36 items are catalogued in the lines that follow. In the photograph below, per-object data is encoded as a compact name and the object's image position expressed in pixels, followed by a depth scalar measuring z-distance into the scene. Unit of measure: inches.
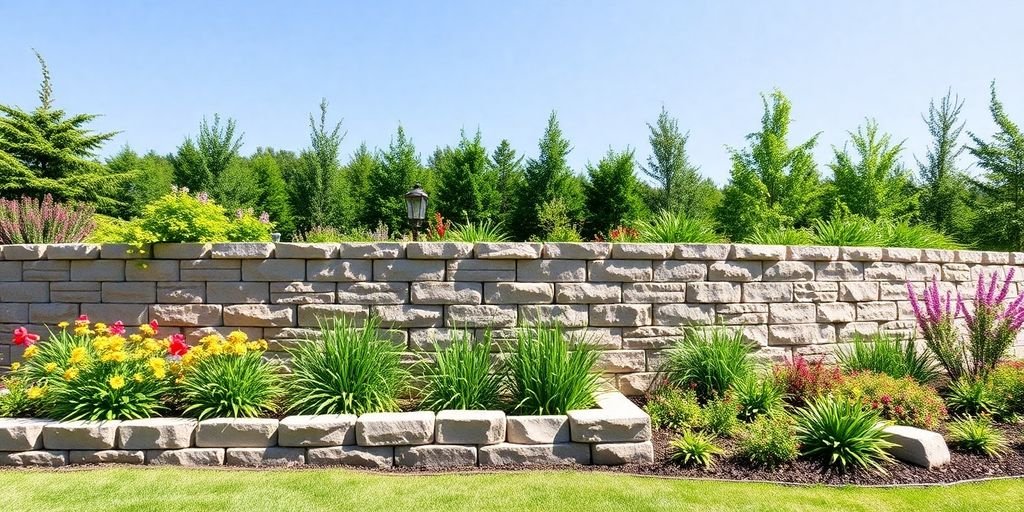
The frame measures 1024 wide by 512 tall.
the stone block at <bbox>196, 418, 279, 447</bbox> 151.5
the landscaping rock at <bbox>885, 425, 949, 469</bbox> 147.7
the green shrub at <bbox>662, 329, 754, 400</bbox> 188.5
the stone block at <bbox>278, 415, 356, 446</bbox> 150.6
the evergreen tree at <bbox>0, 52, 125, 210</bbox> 661.3
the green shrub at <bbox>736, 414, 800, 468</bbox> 149.3
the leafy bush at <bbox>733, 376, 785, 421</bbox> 181.9
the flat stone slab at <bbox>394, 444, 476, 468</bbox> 151.0
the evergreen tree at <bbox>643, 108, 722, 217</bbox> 737.0
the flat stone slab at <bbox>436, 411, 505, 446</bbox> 151.5
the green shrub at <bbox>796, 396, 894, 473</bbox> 147.5
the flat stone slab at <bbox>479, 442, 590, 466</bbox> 151.5
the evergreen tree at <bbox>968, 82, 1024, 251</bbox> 572.4
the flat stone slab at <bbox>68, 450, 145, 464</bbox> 151.3
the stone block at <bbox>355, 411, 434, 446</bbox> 151.0
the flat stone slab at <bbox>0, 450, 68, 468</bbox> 151.7
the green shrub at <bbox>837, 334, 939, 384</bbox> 209.5
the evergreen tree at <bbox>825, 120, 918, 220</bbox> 600.4
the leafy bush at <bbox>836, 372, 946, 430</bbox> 175.3
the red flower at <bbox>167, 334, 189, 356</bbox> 173.3
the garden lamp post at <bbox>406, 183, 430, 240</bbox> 278.1
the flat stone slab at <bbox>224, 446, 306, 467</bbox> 150.9
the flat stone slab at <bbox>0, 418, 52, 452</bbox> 151.4
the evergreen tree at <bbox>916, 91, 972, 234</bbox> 682.2
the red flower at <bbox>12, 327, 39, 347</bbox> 183.3
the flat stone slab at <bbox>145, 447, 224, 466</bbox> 150.9
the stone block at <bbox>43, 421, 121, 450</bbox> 151.1
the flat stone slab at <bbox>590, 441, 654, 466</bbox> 152.6
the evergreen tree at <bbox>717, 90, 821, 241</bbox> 616.1
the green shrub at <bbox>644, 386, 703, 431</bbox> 173.5
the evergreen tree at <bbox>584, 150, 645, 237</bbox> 630.5
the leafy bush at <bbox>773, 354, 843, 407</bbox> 187.8
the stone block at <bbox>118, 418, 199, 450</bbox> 151.2
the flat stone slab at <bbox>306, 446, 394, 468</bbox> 151.0
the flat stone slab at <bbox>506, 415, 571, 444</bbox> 153.2
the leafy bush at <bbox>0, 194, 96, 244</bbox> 230.2
